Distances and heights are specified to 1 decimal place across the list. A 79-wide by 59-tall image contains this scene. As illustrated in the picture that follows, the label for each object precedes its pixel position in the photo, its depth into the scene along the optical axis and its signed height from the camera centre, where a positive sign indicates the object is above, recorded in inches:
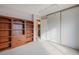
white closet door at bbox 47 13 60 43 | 105.5 +4.4
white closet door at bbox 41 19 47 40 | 134.5 -0.1
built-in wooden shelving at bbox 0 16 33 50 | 76.5 -4.9
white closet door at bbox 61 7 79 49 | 77.5 +2.8
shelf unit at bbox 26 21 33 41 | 112.5 -2.5
